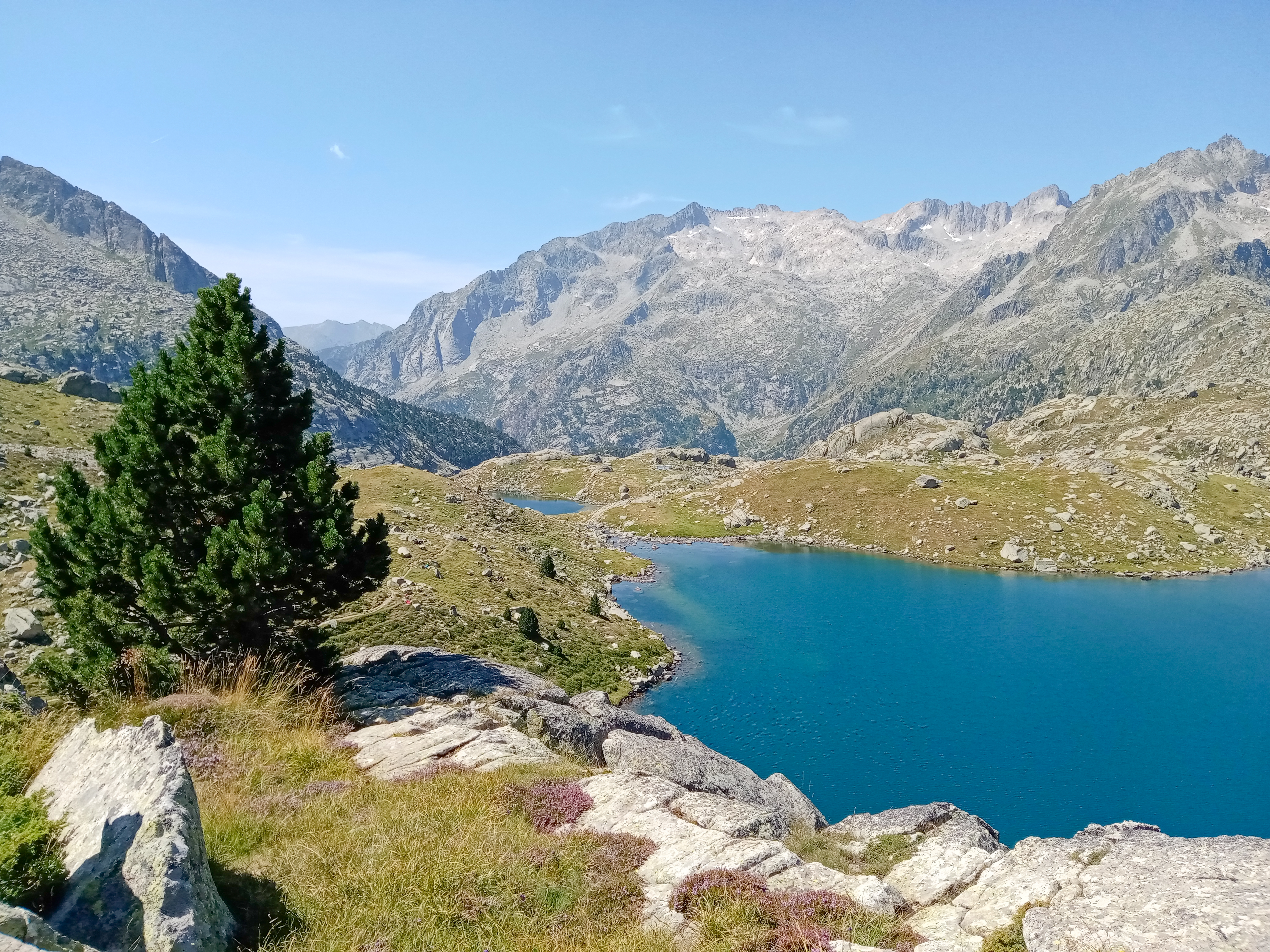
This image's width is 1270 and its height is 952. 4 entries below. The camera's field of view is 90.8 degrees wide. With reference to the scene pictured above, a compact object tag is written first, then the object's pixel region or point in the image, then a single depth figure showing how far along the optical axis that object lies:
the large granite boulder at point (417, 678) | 23.92
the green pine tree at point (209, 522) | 20.11
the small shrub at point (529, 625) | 53.56
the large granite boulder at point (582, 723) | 20.61
